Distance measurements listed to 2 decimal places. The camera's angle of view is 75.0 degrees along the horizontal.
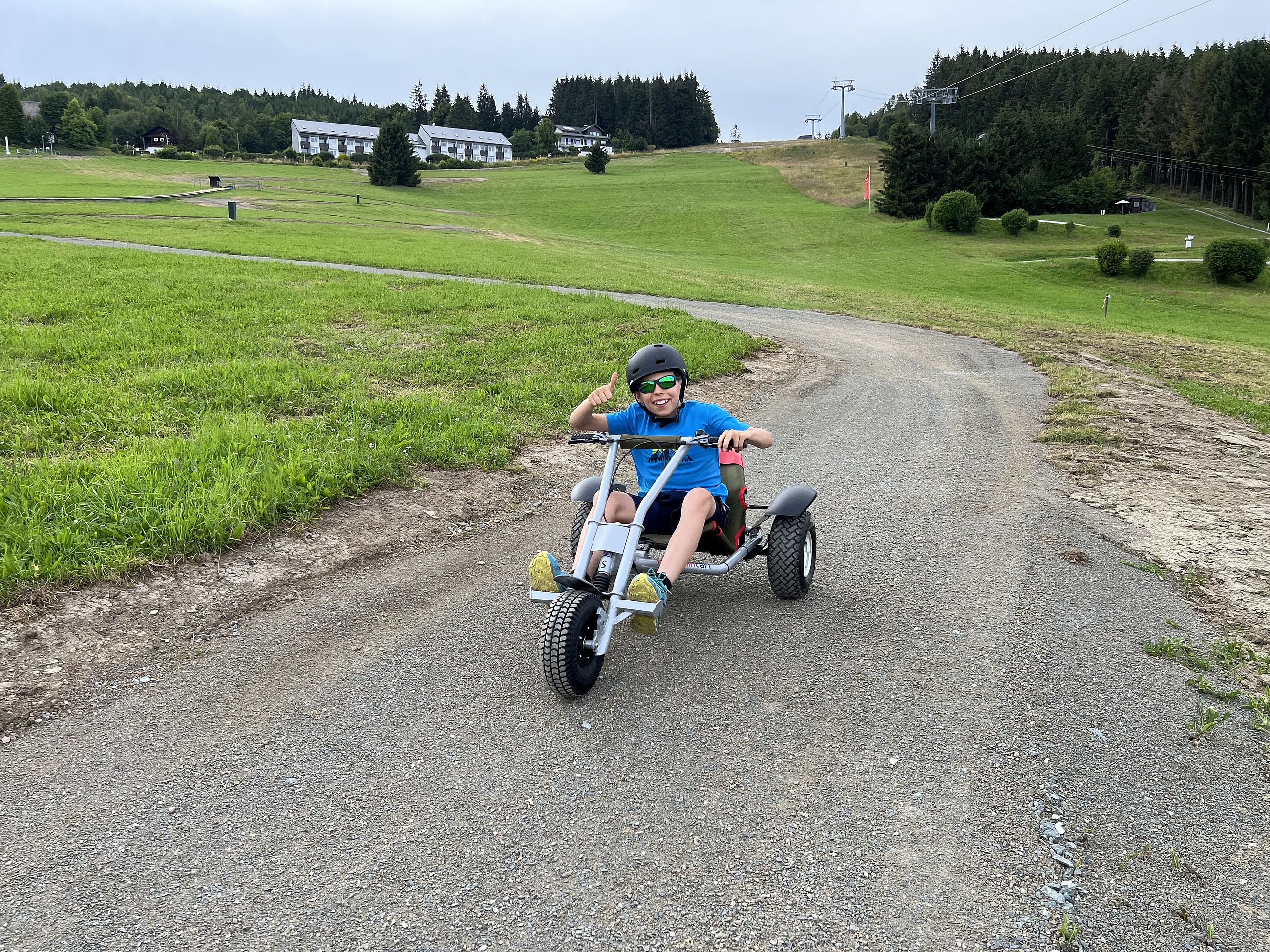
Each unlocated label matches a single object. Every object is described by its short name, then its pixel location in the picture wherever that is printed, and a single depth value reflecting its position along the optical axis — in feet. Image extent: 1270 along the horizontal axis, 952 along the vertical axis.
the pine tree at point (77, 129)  317.83
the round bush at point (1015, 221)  163.32
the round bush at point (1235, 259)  116.88
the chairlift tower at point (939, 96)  237.66
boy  14.58
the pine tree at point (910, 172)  192.75
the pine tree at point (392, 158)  229.04
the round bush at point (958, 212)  168.66
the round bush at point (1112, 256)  122.42
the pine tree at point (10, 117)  320.29
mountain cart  12.28
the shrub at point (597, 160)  286.66
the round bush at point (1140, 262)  122.21
